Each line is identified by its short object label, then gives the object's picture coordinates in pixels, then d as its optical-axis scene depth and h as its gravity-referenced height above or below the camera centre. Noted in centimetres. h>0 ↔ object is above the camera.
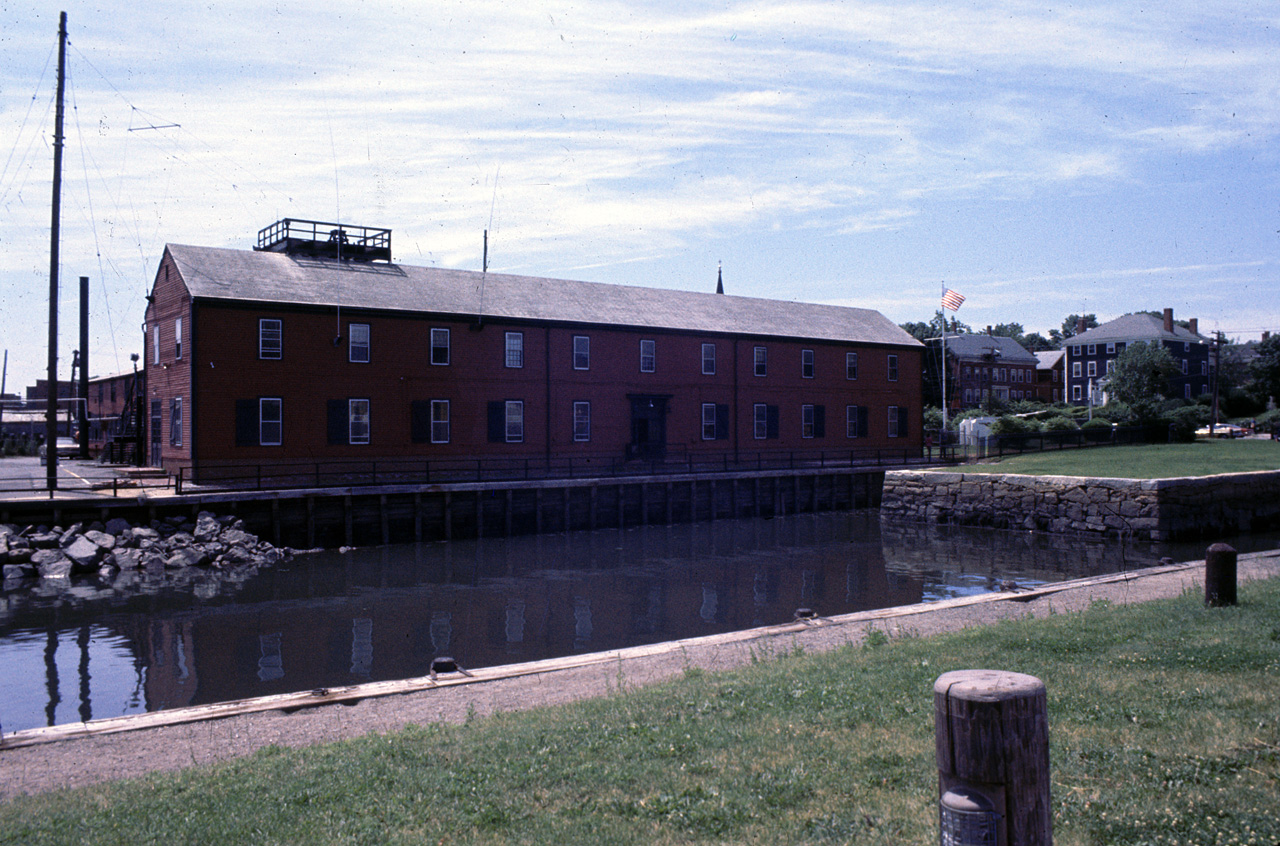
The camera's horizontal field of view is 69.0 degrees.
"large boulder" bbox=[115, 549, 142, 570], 2469 -301
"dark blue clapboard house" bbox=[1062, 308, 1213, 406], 9831 +961
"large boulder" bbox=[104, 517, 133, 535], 2570 -221
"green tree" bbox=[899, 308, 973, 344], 10000 +1233
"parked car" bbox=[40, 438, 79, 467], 4830 -24
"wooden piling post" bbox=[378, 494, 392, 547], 3002 -237
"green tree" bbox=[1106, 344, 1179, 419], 7888 +574
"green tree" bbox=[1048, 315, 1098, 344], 16038 +1974
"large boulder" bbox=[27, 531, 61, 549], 2452 -247
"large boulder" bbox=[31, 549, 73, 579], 2391 -302
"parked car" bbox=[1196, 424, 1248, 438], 6975 +47
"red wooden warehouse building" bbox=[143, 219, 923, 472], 3210 +316
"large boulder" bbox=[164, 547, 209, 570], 2509 -307
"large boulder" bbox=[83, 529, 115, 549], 2502 -250
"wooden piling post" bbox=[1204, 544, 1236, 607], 1123 -170
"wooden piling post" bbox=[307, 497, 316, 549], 2862 -241
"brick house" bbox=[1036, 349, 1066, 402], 11388 +732
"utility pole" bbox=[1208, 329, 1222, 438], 6739 +691
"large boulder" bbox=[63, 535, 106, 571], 2427 -280
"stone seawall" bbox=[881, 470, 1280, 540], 2992 -228
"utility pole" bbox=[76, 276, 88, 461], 4847 +345
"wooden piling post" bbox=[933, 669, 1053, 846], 280 -98
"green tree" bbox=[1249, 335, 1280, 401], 8481 +617
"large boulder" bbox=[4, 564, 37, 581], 2339 -316
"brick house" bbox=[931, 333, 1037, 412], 10364 +802
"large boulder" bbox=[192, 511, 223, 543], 2634 -235
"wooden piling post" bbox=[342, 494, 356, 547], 2927 -237
